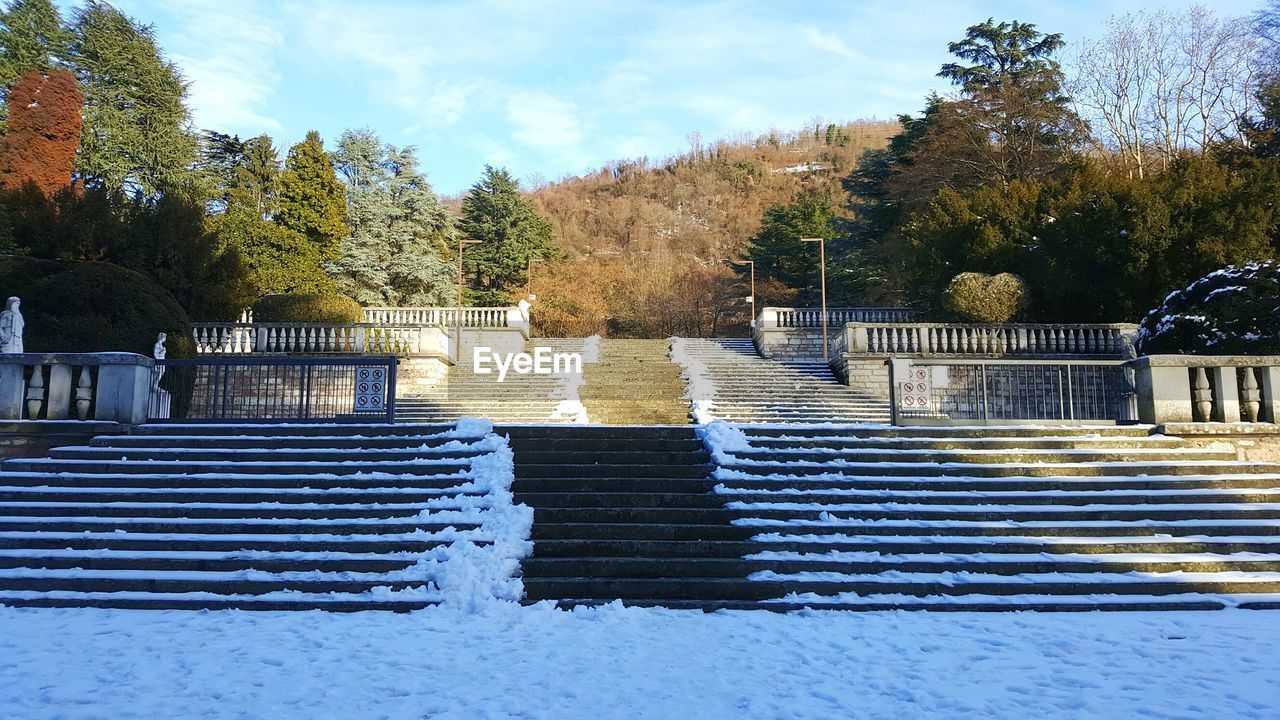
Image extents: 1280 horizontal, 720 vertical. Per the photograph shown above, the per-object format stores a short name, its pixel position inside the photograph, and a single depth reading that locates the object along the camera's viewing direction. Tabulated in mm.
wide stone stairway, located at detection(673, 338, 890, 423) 17375
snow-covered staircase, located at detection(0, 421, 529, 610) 6746
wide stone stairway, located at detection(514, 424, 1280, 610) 6824
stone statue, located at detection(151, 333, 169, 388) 10305
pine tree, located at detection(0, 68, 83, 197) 29391
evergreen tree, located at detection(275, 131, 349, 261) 33000
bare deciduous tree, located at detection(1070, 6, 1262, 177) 26969
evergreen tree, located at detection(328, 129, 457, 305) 33125
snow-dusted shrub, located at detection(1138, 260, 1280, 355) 12477
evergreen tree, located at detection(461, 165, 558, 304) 37875
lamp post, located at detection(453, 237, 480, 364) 24712
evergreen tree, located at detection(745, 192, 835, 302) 37375
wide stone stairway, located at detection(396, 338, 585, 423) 17419
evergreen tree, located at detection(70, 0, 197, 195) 32469
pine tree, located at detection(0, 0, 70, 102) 32938
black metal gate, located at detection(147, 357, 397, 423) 10238
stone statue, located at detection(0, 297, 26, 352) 10533
